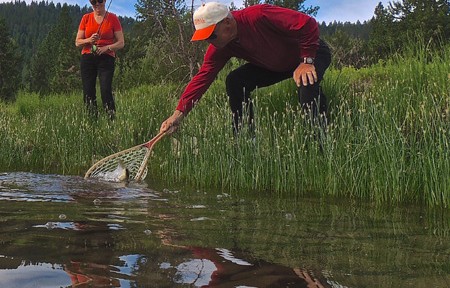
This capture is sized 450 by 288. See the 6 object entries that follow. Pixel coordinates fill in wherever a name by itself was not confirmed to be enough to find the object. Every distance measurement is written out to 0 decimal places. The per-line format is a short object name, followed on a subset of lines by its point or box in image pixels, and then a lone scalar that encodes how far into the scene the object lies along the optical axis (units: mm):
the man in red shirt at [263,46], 4031
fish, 4844
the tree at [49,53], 80625
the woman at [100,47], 6914
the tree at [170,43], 10778
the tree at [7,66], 63522
